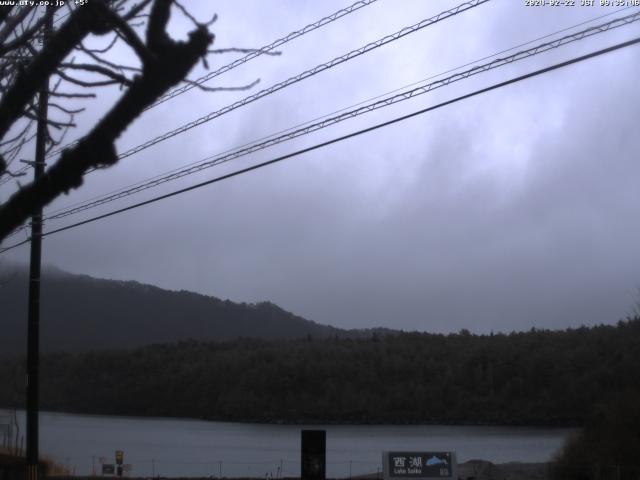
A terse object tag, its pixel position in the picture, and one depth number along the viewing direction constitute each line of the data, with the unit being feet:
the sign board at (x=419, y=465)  74.54
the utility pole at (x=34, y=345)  64.44
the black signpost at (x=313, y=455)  58.59
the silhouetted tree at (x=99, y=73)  15.21
